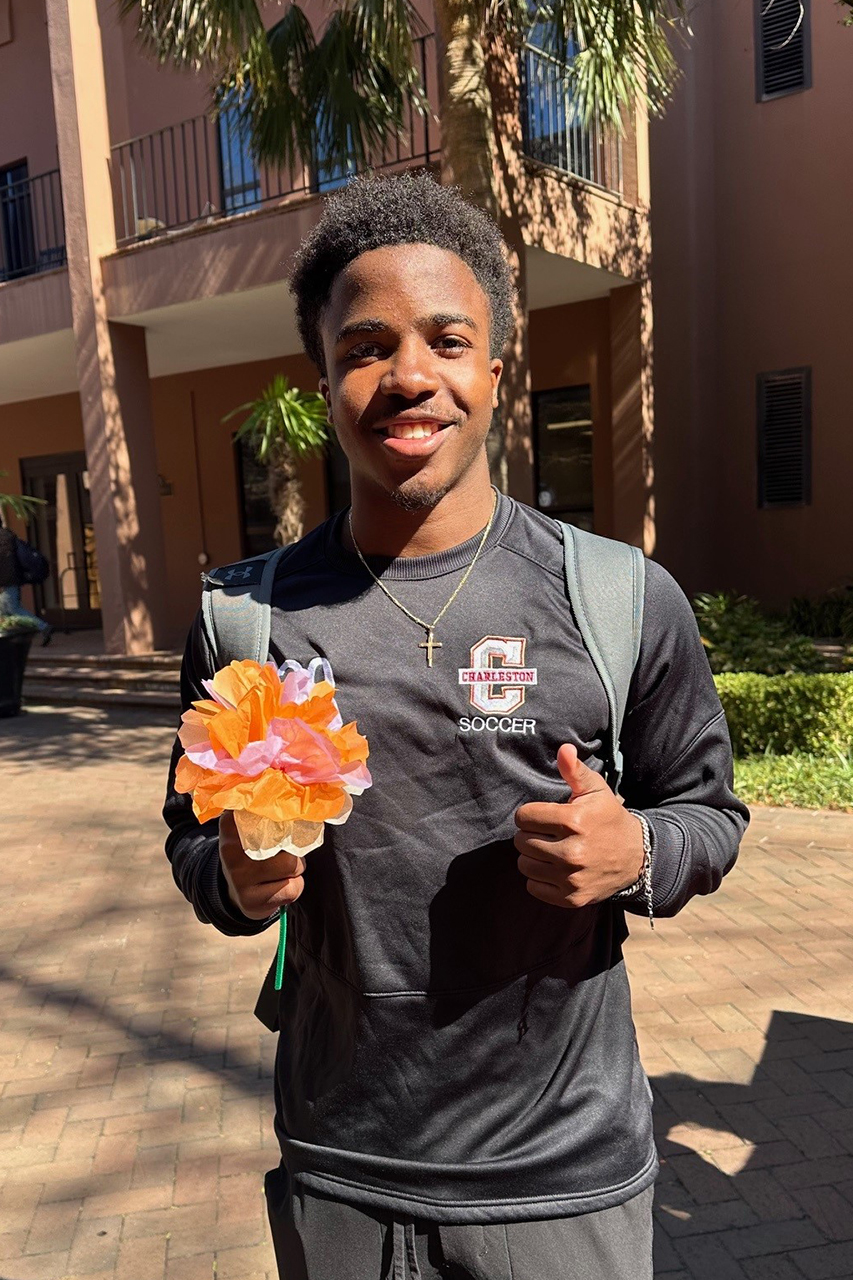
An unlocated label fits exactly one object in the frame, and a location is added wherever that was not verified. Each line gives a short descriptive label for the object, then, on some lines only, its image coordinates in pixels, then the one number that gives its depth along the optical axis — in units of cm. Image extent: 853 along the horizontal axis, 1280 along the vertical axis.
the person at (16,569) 1150
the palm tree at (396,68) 703
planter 1145
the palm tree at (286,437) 916
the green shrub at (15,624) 1137
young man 137
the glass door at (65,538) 1802
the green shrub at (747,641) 920
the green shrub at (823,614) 1118
